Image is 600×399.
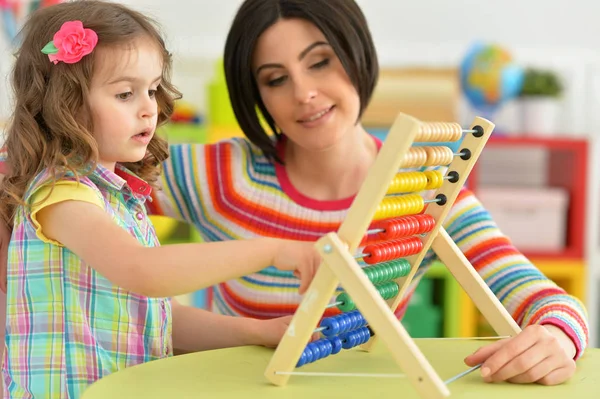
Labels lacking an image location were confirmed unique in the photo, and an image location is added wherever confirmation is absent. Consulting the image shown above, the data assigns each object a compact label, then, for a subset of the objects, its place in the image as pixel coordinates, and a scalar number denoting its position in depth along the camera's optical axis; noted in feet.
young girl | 4.85
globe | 10.73
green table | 4.66
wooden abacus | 4.45
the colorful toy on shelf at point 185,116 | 11.01
